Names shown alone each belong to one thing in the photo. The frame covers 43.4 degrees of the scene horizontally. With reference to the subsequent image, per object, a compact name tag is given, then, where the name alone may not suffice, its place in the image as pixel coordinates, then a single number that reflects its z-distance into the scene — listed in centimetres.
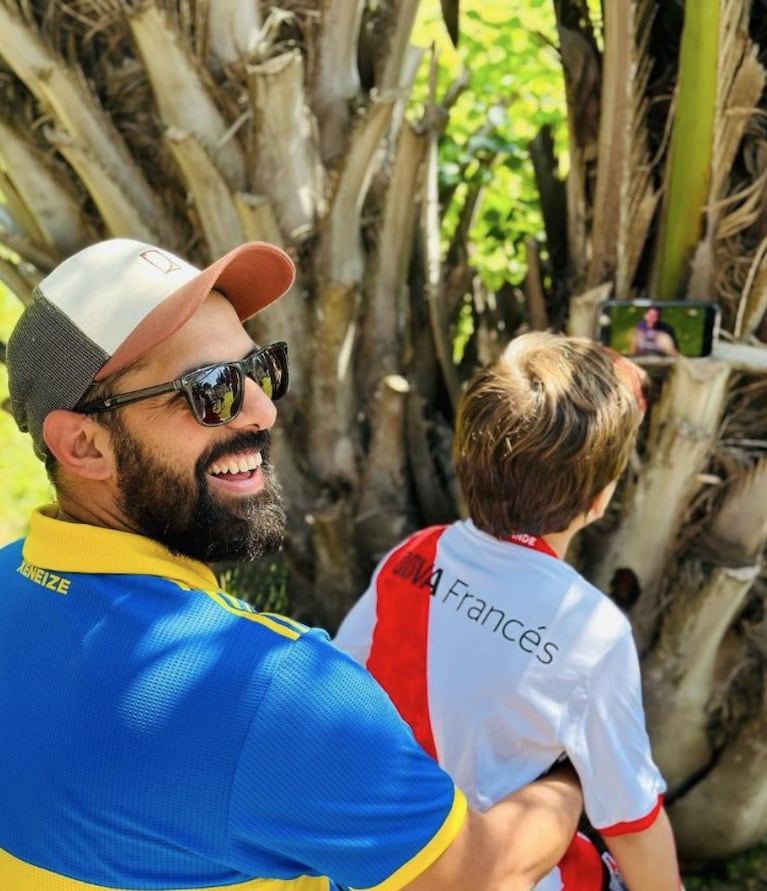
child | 177
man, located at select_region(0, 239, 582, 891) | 129
